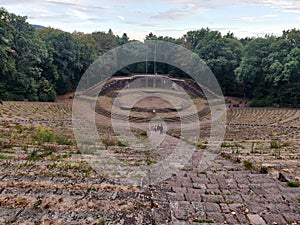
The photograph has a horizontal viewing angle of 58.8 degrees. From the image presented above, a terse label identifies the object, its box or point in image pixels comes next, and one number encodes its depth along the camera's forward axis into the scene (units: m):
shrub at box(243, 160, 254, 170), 6.24
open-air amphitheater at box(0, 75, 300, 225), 3.48
